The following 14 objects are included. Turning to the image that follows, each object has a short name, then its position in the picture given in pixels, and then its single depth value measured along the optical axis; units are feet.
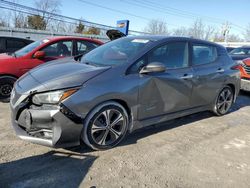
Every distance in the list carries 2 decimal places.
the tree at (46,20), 85.27
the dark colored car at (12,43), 21.31
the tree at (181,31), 151.72
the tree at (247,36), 161.35
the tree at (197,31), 162.71
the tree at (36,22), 91.06
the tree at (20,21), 90.51
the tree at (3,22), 89.09
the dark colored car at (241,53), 25.03
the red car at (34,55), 14.09
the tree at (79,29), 88.31
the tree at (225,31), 137.11
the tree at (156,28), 145.75
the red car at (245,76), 18.28
